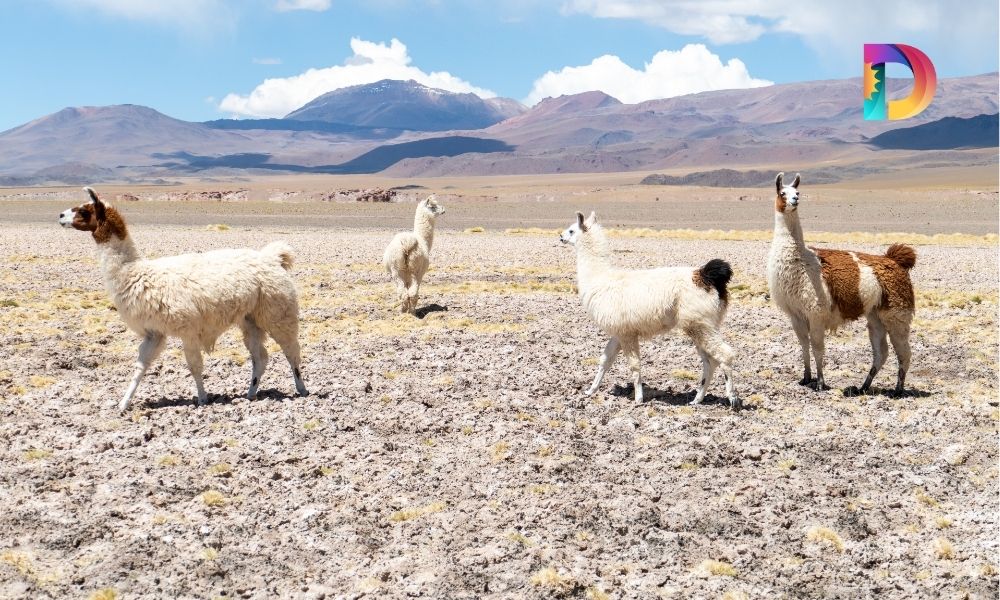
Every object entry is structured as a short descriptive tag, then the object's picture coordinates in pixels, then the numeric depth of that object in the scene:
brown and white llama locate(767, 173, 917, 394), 9.27
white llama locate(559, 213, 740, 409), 8.52
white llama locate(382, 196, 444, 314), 14.23
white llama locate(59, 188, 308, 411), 8.55
